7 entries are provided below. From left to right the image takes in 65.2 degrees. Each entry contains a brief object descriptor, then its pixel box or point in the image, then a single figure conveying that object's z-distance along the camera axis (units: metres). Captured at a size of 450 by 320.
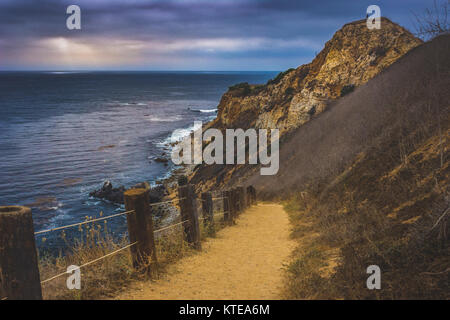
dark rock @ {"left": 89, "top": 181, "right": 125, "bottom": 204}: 31.33
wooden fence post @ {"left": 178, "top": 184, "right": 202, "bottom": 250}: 7.16
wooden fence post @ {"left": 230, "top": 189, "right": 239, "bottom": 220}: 12.06
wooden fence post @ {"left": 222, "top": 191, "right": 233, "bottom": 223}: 11.30
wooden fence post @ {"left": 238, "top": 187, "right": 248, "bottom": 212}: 14.70
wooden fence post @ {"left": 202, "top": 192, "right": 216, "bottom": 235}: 9.16
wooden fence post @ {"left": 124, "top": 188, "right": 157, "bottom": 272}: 5.46
